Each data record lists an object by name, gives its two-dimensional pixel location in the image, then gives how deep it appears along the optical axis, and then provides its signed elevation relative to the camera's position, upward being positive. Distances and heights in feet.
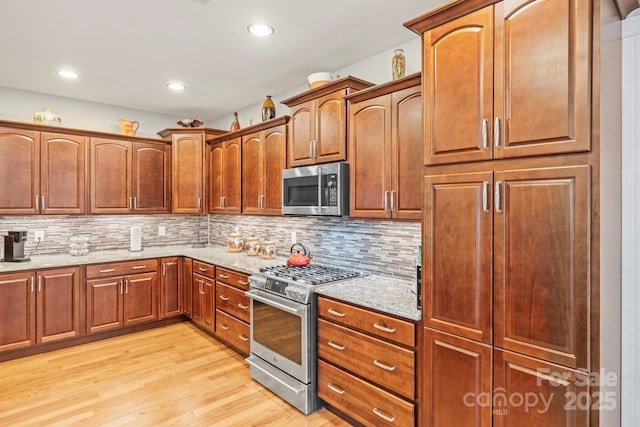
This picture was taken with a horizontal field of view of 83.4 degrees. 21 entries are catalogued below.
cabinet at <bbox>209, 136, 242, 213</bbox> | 13.47 +1.40
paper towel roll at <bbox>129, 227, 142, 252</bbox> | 14.52 -1.13
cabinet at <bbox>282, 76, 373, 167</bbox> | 9.06 +2.38
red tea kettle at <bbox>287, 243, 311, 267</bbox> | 10.34 -1.42
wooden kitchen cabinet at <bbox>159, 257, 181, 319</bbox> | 13.82 -2.95
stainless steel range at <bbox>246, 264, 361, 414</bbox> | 8.15 -2.90
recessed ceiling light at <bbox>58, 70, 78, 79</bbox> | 10.96 +4.27
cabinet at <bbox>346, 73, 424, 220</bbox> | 7.66 +1.38
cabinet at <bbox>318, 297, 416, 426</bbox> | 6.45 -3.01
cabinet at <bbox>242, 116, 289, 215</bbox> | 11.51 +1.48
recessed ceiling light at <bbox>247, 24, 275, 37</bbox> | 8.25 +4.25
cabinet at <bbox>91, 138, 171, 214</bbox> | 13.66 +1.39
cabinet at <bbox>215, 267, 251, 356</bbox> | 10.63 -3.06
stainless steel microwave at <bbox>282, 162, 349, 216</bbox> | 8.96 +0.57
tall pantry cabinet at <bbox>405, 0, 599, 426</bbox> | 4.54 -0.04
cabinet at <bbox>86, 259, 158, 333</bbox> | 12.35 -2.99
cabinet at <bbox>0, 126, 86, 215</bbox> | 11.91 +1.36
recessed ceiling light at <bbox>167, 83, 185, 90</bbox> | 12.19 +4.31
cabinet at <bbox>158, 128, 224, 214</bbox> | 15.08 +1.77
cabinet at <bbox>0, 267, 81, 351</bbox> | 10.87 -3.03
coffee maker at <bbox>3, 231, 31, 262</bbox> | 11.69 -1.13
